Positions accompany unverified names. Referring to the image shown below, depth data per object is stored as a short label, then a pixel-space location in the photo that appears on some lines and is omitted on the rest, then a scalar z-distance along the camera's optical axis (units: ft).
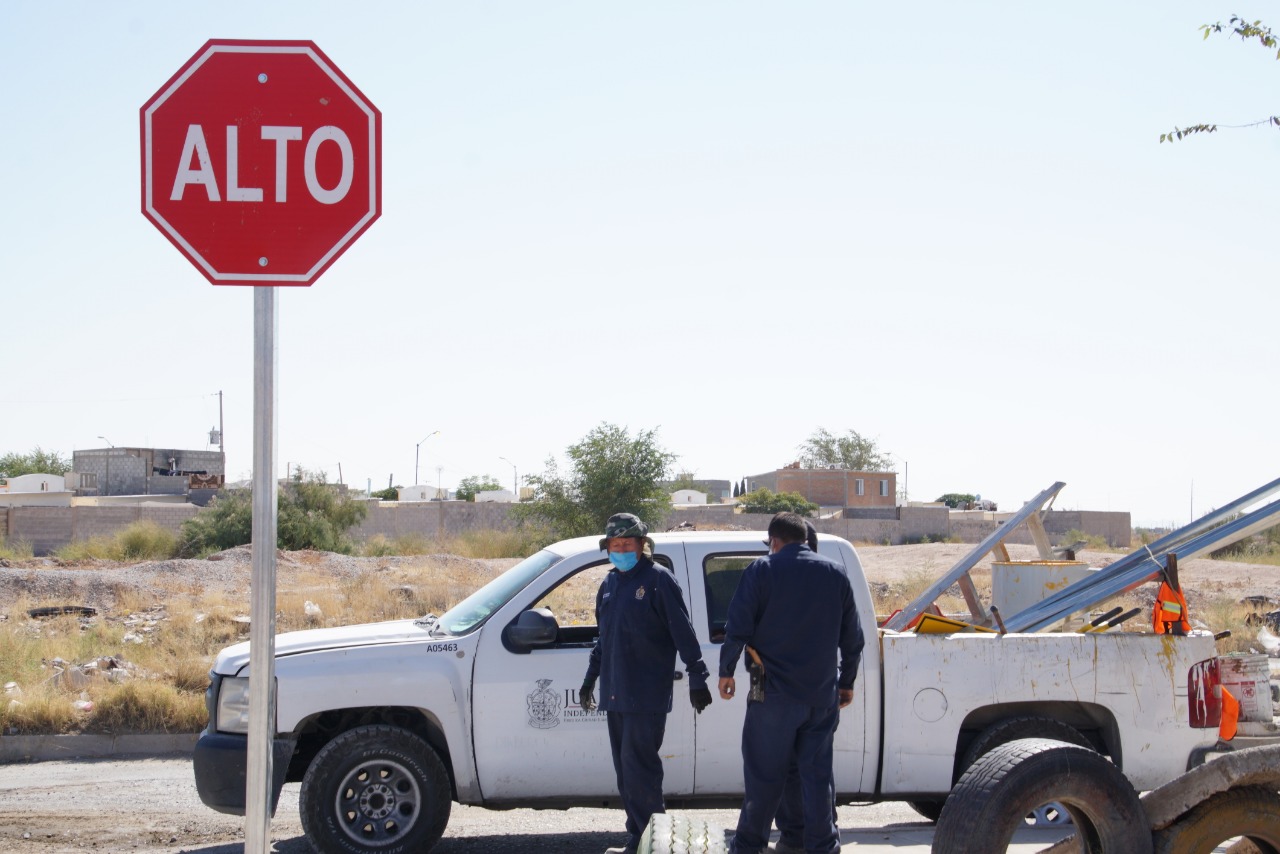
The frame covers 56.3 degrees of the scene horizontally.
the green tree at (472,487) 265.34
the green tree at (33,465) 289.53
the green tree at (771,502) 182.80
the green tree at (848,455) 331.36
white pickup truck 21.84
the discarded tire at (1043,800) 14.61
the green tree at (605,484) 115.14
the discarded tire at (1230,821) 14.03
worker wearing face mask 20.39
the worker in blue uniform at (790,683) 19.57
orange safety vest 23.50
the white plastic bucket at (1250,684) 23.94
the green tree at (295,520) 118.83
